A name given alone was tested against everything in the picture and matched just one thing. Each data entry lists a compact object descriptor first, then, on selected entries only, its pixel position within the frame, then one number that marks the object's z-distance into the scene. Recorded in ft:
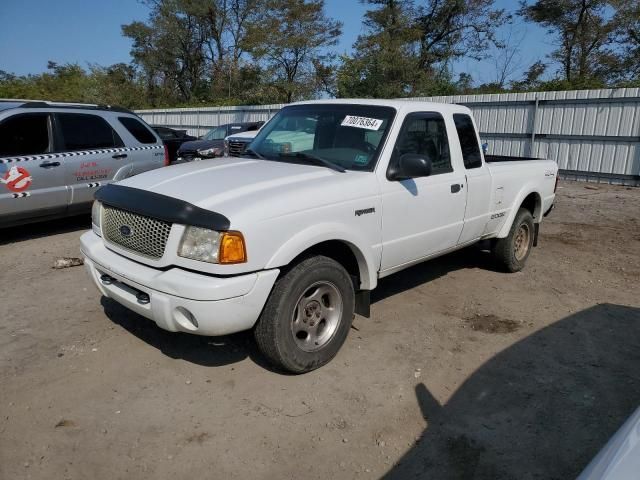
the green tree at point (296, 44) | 115.96
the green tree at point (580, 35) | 85.35
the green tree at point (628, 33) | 80.94
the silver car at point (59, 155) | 21.54
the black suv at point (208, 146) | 41.98
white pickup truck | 10.18
